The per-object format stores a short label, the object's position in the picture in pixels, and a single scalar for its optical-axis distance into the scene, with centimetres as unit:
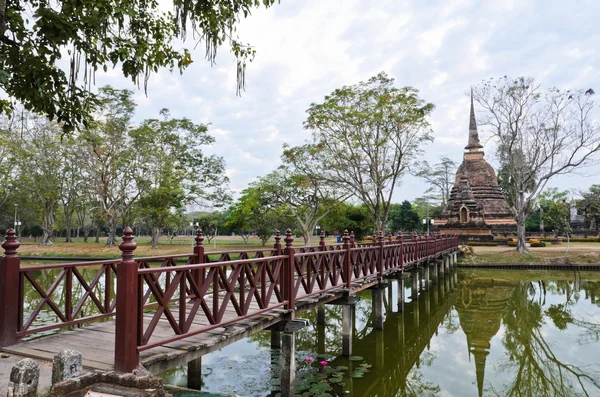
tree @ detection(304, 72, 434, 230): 2073
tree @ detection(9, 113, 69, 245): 3044
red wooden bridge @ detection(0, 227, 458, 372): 368
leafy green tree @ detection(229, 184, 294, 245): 3228
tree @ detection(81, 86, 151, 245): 2878
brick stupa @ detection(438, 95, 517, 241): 3791
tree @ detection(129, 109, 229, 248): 3008
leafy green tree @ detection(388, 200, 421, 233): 5125
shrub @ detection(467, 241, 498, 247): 3550
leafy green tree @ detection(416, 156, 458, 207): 5347
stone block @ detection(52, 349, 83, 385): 295
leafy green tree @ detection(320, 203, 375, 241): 3809
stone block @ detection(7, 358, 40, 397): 266
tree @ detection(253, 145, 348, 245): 2791
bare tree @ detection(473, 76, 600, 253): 2520
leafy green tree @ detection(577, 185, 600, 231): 4759
